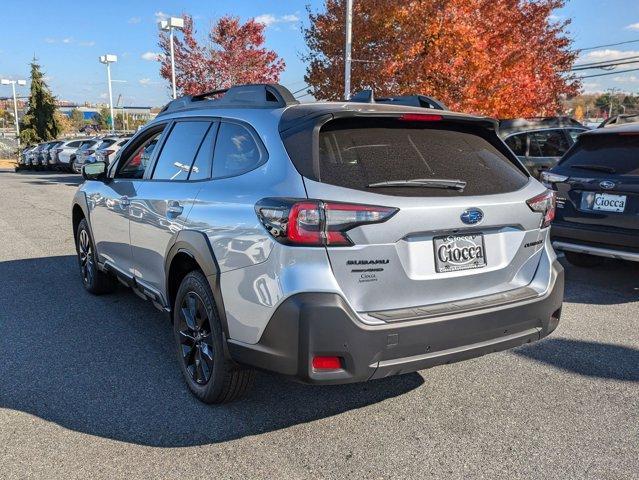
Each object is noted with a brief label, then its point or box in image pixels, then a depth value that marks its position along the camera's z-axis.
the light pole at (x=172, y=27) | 25.78
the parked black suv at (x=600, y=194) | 5.38
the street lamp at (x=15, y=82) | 54.76
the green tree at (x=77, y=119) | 122.32
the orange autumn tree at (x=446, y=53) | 14.52
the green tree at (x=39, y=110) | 52.69
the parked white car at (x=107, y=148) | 21.33
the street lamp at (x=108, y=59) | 42.22
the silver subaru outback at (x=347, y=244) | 2.64
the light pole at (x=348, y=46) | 15.71
